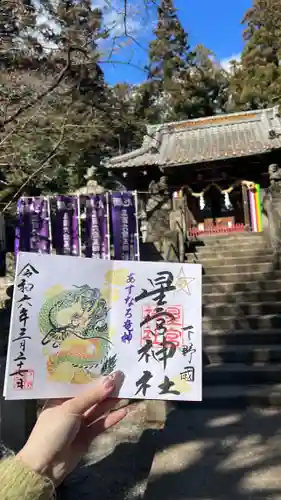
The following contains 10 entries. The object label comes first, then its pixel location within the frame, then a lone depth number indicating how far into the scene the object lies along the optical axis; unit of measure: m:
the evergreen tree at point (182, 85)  24.44
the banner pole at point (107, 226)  9.47
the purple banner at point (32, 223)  9.36
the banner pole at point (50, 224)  9.34
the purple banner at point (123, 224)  9.39
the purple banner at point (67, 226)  9.41
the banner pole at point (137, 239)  9.25
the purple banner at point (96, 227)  9.48
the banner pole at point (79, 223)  9.42
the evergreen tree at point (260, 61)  21.20
